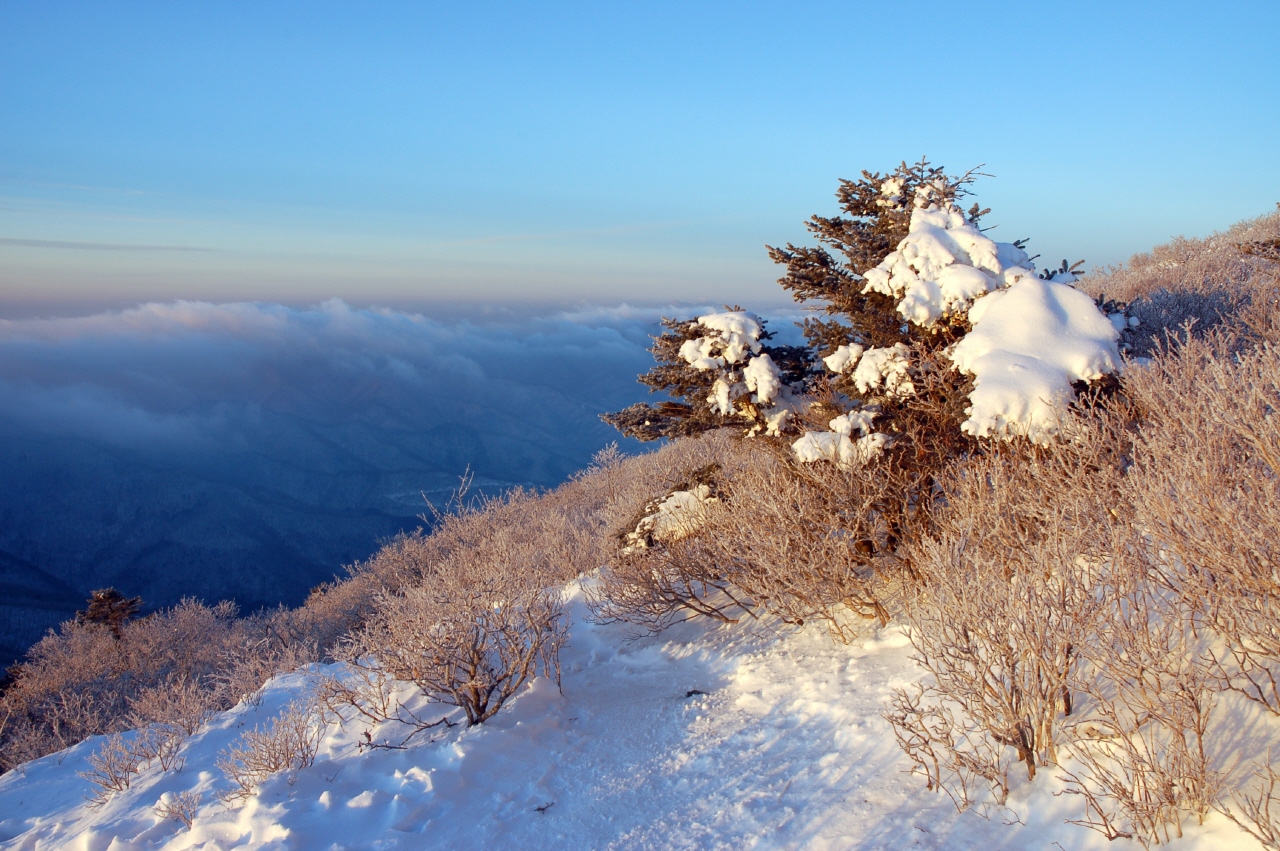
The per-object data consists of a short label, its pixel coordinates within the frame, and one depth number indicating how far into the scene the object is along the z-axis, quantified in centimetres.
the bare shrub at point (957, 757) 400
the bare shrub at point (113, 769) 608
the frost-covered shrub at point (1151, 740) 326
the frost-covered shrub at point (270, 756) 518
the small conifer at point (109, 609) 2606
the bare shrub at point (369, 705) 610
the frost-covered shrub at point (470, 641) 608
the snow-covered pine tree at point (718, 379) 824
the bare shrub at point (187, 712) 762
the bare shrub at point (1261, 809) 292
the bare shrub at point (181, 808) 495
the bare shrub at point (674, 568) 838
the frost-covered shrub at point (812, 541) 664
